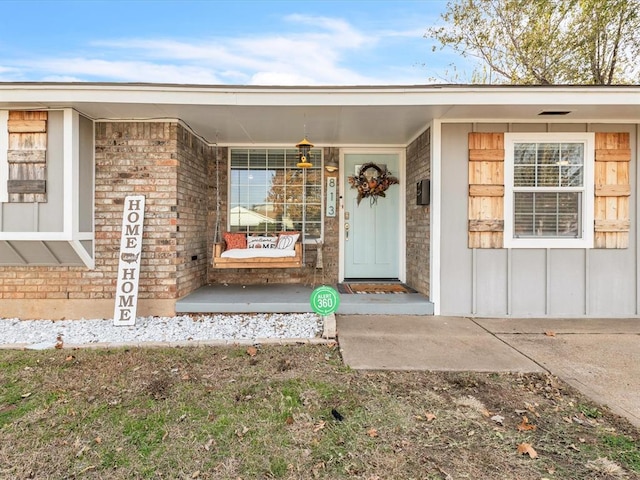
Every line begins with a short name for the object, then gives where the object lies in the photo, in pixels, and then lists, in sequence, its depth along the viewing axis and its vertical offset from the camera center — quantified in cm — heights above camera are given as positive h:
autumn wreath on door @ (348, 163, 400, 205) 573 +85
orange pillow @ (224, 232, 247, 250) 531 -11
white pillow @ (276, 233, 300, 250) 532 -10
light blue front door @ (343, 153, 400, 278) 582 +10
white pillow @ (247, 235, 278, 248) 539 -12
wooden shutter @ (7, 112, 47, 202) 381 +76
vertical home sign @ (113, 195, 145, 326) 399 -33
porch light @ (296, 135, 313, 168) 449 +104
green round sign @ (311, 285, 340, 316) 351 -66
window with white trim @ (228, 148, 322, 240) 575 +66
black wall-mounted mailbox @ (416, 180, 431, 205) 443 +53
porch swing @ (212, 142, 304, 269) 475 -31
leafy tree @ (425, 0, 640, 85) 857 +508
